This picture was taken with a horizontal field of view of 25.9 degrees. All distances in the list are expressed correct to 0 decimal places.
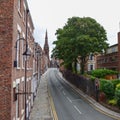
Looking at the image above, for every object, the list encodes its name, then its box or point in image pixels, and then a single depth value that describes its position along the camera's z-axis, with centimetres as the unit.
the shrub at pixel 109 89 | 3456
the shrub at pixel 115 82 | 3568
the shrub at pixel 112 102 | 3078
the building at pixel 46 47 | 17062
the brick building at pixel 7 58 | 1256
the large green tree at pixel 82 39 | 5059
